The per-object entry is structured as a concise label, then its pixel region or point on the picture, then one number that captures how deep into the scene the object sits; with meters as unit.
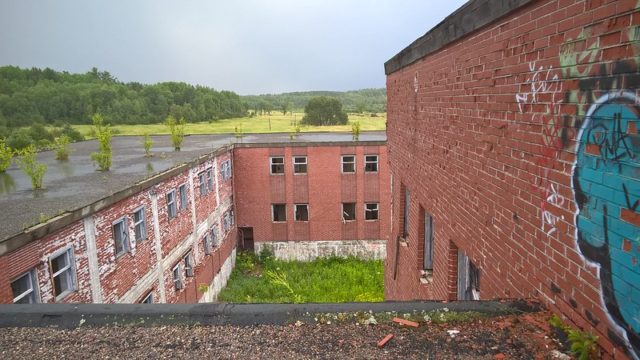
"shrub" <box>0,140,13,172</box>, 15.43
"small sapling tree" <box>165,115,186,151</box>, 23.66
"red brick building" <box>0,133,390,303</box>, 9.61
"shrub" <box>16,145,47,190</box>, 12.76
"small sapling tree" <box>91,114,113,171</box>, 16.34
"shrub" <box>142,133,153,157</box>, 20.58
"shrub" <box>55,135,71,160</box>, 20.40
